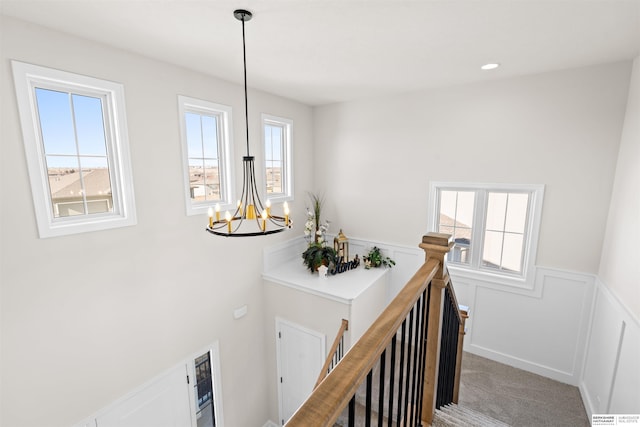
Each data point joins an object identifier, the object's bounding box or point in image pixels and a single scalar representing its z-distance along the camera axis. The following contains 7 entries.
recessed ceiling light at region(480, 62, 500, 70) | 2.89
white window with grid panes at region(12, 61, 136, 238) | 2.15
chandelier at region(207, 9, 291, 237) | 1.80
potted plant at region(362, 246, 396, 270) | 4.32
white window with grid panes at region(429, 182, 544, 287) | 3.45
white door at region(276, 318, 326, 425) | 3.90
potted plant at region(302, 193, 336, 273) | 4.17
